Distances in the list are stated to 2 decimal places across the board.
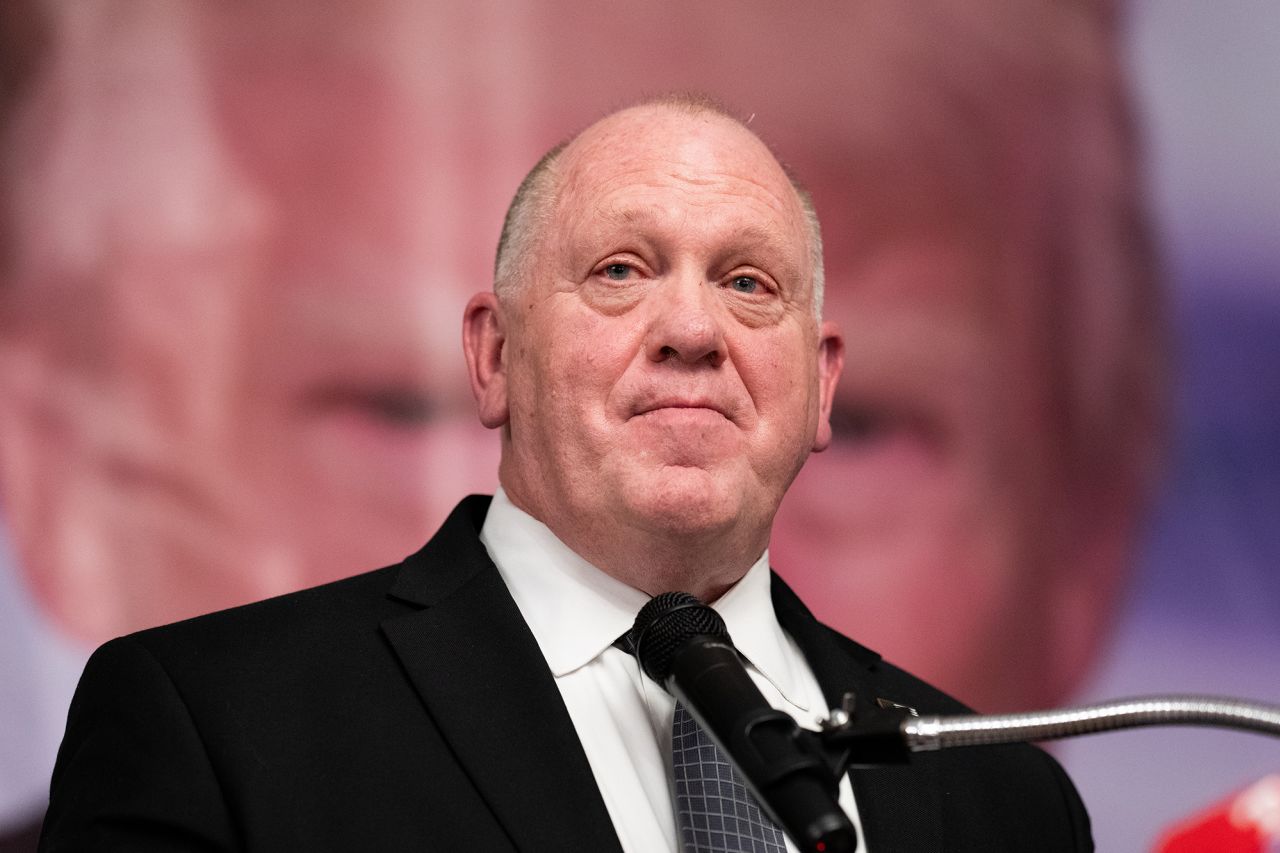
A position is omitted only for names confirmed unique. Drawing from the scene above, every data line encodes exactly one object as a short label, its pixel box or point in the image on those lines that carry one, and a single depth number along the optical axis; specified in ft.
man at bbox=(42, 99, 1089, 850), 12.34
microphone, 11.89
